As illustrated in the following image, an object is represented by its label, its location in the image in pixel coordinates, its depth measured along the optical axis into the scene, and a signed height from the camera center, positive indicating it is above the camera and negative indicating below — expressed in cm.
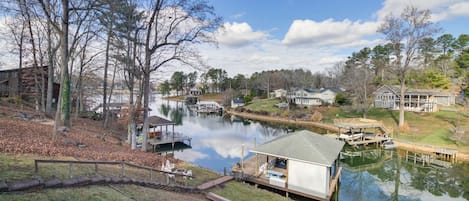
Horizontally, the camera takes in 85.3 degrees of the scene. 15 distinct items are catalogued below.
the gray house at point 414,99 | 3778 +35
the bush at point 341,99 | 4726 +8
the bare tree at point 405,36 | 2753 +717
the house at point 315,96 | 5303 +63
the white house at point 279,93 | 6405 +149
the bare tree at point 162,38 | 1557 +375
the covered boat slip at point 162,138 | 2378 -408
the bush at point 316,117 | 4056 -287
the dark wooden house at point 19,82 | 2479 +125
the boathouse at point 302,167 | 1238 -347
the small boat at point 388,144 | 2475 -438
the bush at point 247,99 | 6438 -25
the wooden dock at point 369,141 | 2566 -423
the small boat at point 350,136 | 2634 -386
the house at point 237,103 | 6308 -128
